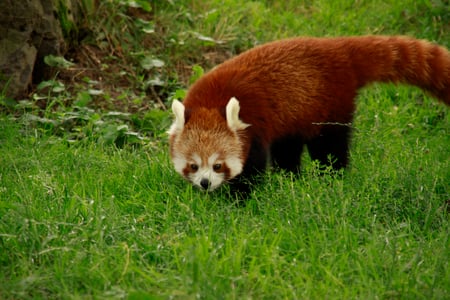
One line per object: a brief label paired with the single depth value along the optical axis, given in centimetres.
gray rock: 1212
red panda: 939
